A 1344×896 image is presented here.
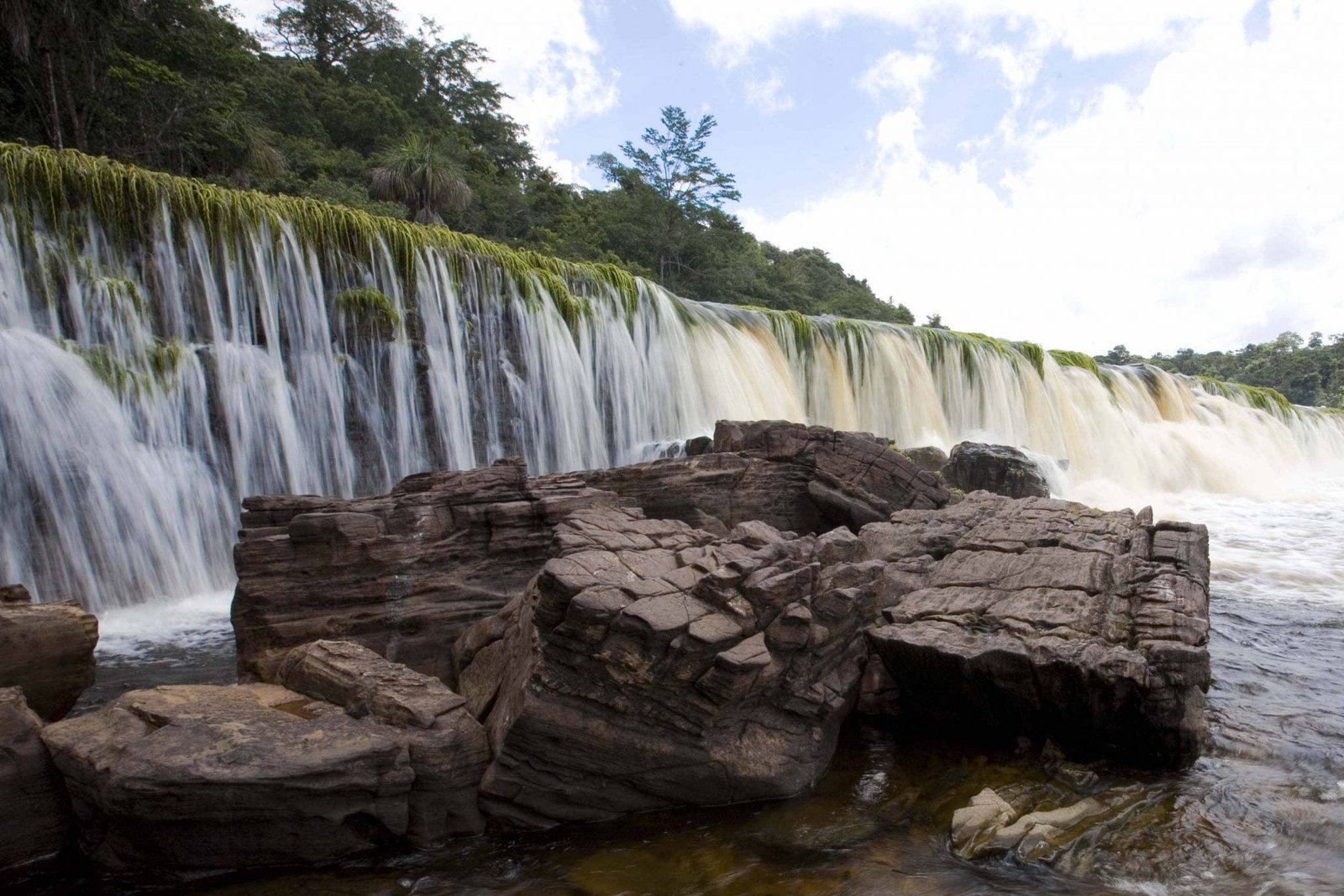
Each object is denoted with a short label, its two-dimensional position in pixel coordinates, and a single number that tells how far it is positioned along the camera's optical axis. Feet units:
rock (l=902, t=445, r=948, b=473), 43.32
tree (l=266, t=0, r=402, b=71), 128.57
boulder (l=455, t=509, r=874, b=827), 14.05
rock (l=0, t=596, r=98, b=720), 15.69
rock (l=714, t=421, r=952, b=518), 29.30
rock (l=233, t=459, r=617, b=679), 19.16
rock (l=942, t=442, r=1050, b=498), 38.99
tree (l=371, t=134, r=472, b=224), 81.41
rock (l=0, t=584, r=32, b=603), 17.57
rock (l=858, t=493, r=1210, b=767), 14.53
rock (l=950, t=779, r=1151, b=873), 12.25
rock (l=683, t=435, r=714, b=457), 36.19
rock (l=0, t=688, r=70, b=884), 12.74
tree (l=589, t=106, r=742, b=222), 124.47
